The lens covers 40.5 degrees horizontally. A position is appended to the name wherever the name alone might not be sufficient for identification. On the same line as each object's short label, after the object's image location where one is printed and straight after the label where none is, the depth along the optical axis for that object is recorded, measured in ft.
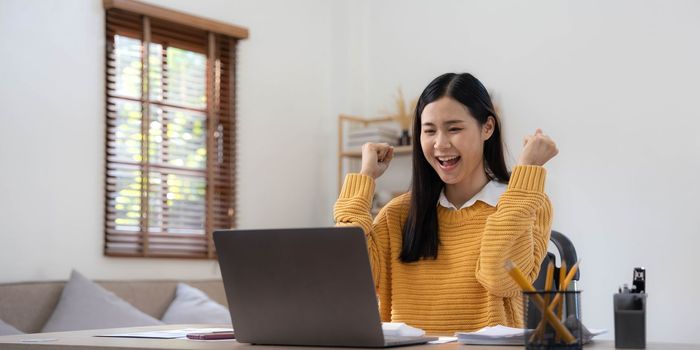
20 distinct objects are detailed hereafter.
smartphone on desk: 5.64
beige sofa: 12.48
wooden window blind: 14.64
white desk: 4.79
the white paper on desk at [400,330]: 5.21
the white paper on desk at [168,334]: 5.95
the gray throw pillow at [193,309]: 13.80
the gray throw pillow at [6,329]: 11.60
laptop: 4.73
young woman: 6.37
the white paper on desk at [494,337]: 4.93
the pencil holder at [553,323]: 4.22
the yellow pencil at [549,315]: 4.22
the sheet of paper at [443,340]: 5.23
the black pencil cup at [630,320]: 4.59
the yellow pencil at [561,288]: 4.23
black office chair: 7.18
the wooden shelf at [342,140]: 17.03
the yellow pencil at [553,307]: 4.21
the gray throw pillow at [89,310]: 12.60
